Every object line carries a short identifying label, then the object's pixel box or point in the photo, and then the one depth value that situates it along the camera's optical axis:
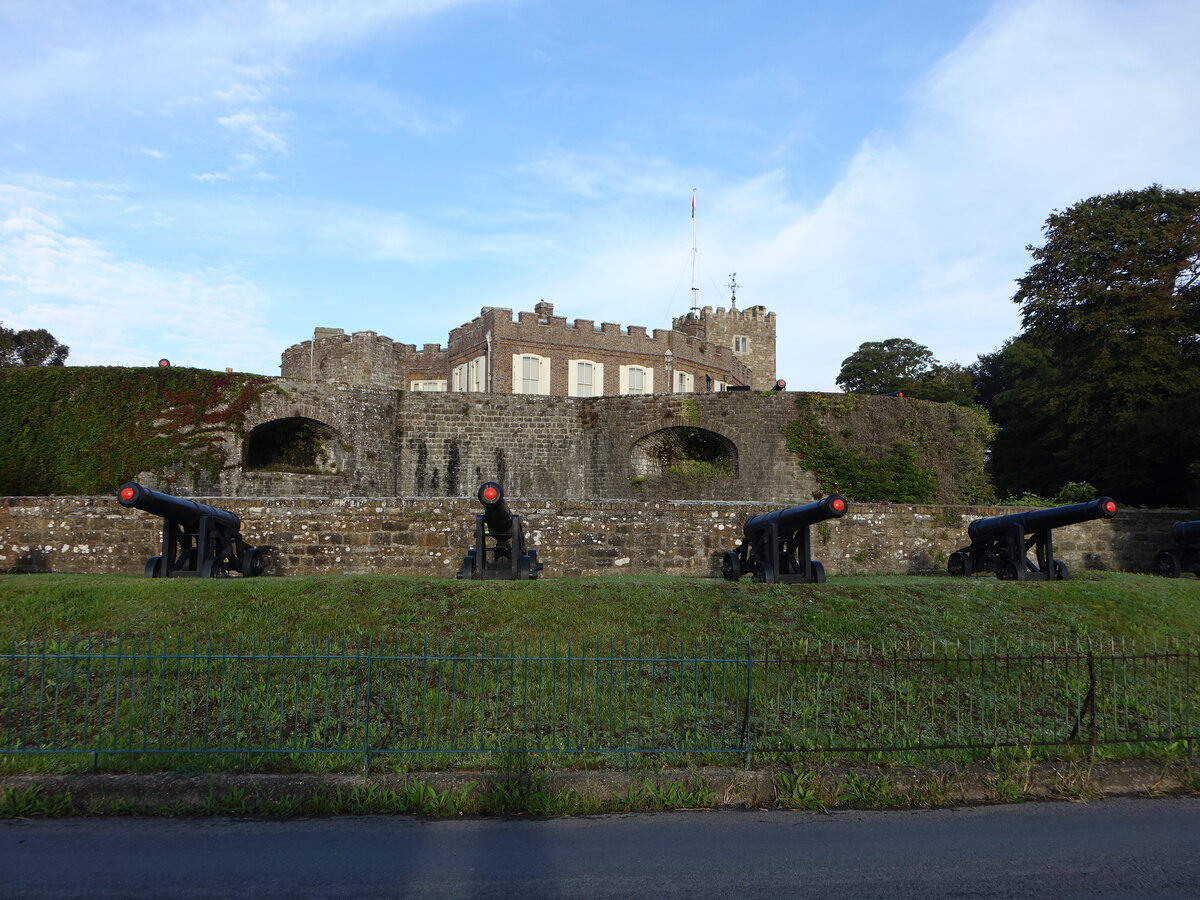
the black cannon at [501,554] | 11.23
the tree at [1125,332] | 25.34
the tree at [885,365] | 54.47
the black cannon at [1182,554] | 14.88
